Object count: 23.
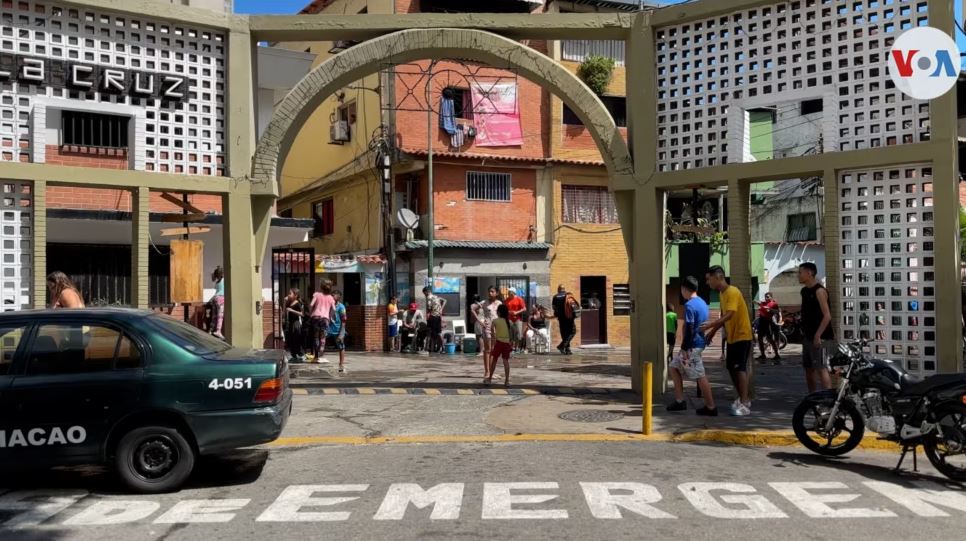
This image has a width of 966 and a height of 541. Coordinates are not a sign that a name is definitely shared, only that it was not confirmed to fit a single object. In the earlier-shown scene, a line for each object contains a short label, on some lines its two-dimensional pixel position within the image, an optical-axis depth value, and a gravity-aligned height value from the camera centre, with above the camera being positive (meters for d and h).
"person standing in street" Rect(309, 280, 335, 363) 15.41 -0.46
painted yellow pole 8.48 -1.22
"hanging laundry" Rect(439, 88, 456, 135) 24.48 +5.01
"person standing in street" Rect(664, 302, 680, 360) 15.23 -0.86
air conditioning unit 26.66 +4.97
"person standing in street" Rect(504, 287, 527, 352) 18.78 -0.56
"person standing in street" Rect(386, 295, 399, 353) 22.41 -1.12
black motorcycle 6.55 -1.15
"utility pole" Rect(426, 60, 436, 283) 23.30 +2.38
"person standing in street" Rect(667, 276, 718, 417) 9.40 -0.83
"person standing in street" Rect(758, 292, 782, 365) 18.02 -1.03
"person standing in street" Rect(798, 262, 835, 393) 9.48 -0.56
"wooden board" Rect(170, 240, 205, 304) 11.35 +0.21
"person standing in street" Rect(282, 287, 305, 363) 16.22 -0.73
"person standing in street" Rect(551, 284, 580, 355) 21.67 -0.91
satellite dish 23.50 +1.85
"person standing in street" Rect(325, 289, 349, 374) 14.82 -0.83
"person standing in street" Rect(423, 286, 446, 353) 22.03 -1.06
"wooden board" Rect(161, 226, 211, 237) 16.27 +1.13
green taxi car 6.21 -0.86
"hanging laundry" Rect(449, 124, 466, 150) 24.64 +4.34
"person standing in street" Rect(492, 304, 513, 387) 12.72 -0.88
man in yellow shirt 9.36 -0.65
